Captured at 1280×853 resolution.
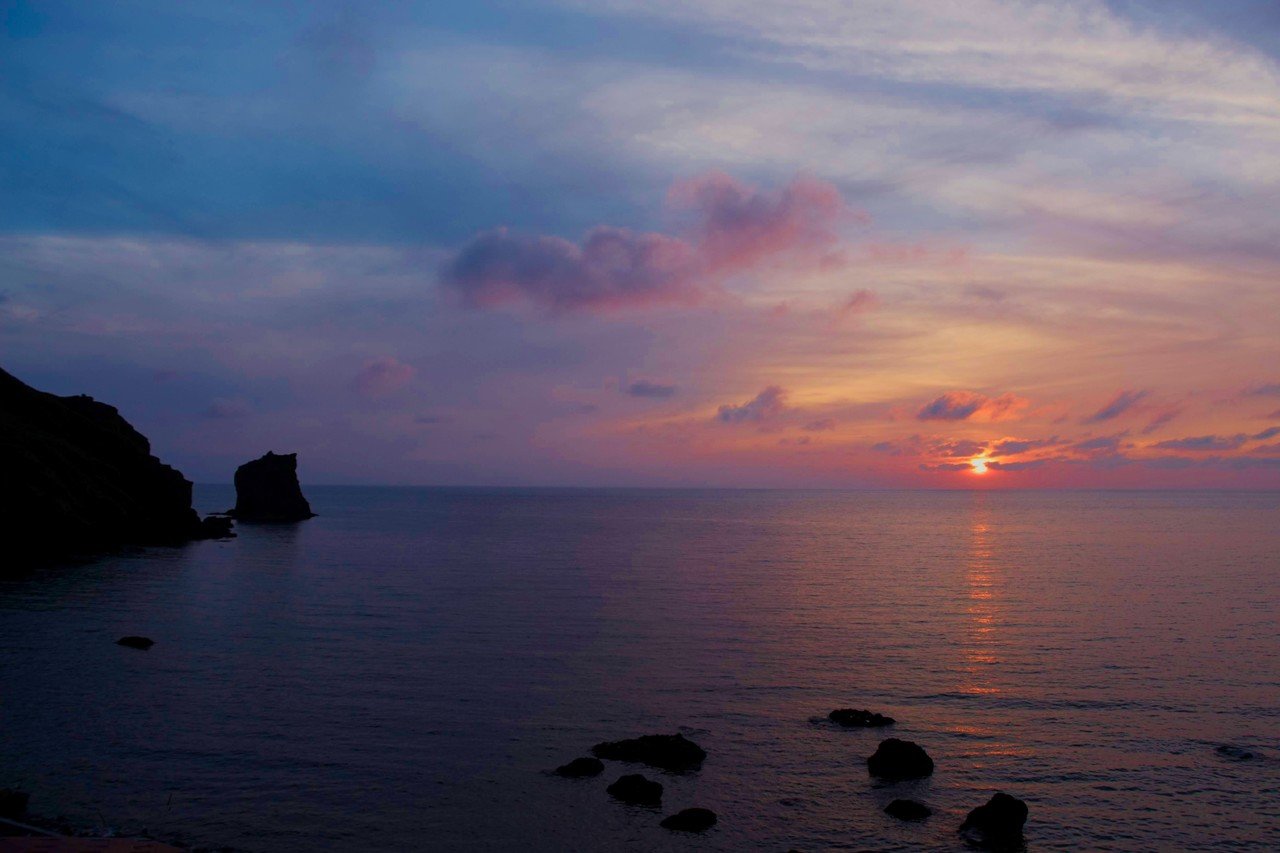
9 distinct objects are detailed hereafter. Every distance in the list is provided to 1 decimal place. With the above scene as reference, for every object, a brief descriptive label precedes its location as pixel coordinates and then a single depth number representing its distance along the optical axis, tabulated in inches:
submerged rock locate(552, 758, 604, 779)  976.9
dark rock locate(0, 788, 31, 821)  805.5
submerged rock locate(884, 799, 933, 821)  882.8
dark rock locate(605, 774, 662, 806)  906.7
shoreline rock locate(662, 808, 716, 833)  852.0
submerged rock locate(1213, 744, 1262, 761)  1079.6
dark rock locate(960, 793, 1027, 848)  834.8
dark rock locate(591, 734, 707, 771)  1018.1
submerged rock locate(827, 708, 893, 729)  1183.6
